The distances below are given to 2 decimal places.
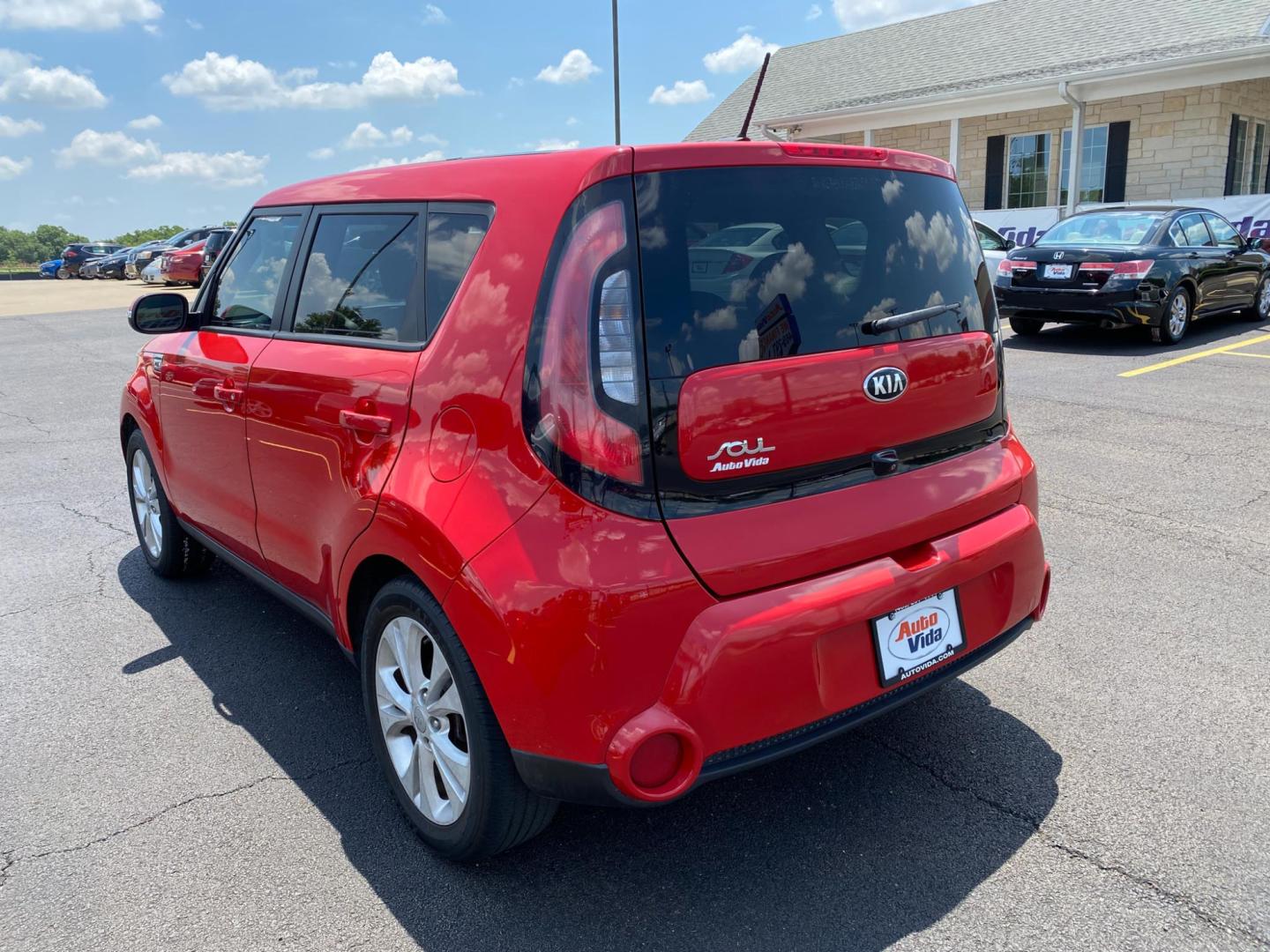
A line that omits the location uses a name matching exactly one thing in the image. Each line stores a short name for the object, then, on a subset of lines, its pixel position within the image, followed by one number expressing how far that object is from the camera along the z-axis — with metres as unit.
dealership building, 18.22
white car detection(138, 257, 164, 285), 27.16
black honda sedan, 10.77
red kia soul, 2.21
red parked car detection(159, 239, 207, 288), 24.67
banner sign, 16.11
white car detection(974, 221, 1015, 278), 15.14
